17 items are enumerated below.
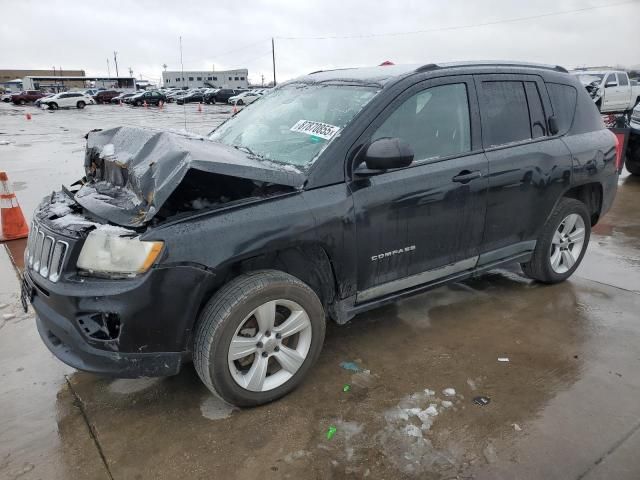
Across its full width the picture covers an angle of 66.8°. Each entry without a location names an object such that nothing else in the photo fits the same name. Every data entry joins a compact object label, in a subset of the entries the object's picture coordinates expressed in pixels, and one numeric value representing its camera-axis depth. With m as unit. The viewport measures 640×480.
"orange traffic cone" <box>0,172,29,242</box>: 5.78
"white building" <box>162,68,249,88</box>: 101.00
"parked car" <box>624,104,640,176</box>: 8.87
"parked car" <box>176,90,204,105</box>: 50.50
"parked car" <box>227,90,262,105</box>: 43.69
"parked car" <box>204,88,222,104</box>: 48.00
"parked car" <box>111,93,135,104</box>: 48.12
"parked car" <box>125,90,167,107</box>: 45.25
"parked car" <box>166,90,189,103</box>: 54.54
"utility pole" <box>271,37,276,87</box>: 75.94
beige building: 114.40
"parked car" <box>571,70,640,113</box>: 18.72
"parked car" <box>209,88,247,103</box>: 47.68
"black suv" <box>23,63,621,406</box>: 2.42
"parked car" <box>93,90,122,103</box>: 51.91
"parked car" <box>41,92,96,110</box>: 40.72
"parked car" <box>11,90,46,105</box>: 48.00
